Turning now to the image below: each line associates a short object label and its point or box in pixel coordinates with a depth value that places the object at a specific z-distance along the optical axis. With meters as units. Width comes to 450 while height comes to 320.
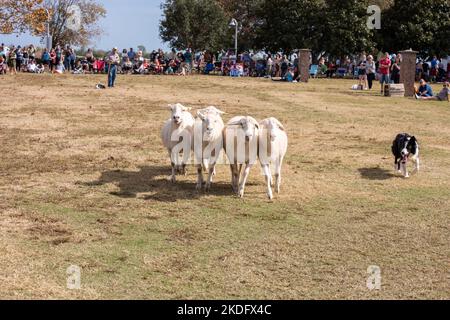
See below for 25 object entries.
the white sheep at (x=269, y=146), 10.74
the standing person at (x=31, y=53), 41.23
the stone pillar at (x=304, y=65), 36.09
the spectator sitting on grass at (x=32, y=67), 39.50
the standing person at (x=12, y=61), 37.38
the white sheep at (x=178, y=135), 11.70
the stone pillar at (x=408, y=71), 29.56
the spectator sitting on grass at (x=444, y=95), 27.94
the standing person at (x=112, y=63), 29.19
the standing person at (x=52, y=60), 38.62
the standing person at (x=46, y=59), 38.81
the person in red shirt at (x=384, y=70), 30.36
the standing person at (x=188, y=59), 42.38
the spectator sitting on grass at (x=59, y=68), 39.06
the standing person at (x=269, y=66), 41.78
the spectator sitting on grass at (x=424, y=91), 28.69
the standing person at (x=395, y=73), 32.91
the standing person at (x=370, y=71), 31.41
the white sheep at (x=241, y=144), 10.66
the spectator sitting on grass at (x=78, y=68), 40.12
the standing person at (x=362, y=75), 32.91
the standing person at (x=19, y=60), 40.05
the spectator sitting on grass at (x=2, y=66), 36.62
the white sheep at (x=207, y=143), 11.07
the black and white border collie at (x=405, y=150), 12.52
